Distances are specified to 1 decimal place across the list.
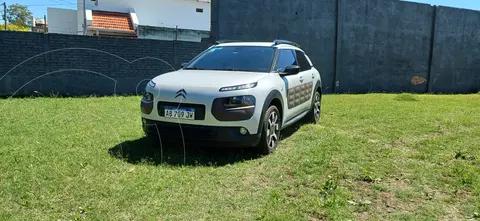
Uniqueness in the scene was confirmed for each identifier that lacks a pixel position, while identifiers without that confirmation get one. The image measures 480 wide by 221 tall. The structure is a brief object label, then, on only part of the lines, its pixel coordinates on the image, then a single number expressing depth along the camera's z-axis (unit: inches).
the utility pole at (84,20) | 868.4
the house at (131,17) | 859.4
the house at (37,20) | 1633.6
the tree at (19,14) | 1969.7
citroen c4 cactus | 172.6
